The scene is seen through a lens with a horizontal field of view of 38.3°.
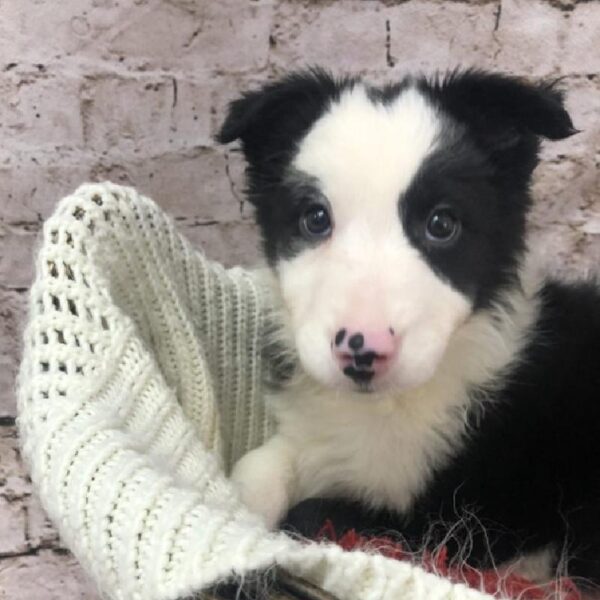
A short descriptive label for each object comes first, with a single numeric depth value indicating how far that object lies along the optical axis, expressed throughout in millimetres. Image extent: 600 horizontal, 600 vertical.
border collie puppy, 322
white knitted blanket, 234
